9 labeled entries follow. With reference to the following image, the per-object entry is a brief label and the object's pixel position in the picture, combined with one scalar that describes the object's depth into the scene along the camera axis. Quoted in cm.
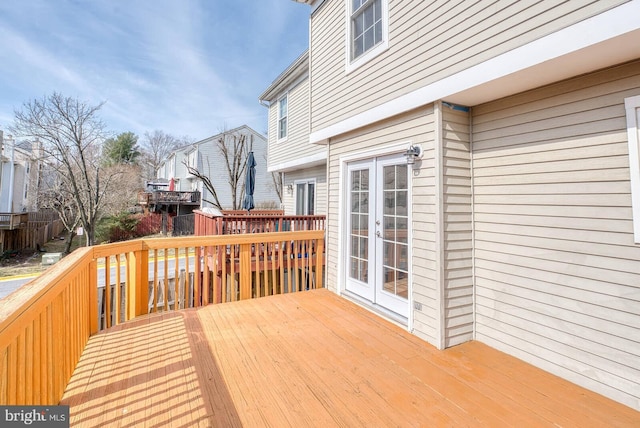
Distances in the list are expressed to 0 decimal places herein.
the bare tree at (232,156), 1611
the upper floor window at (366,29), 368
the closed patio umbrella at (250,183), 829
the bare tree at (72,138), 1207
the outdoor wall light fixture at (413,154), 307
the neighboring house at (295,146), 769
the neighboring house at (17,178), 1576
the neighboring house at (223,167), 1952
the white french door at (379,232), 339
